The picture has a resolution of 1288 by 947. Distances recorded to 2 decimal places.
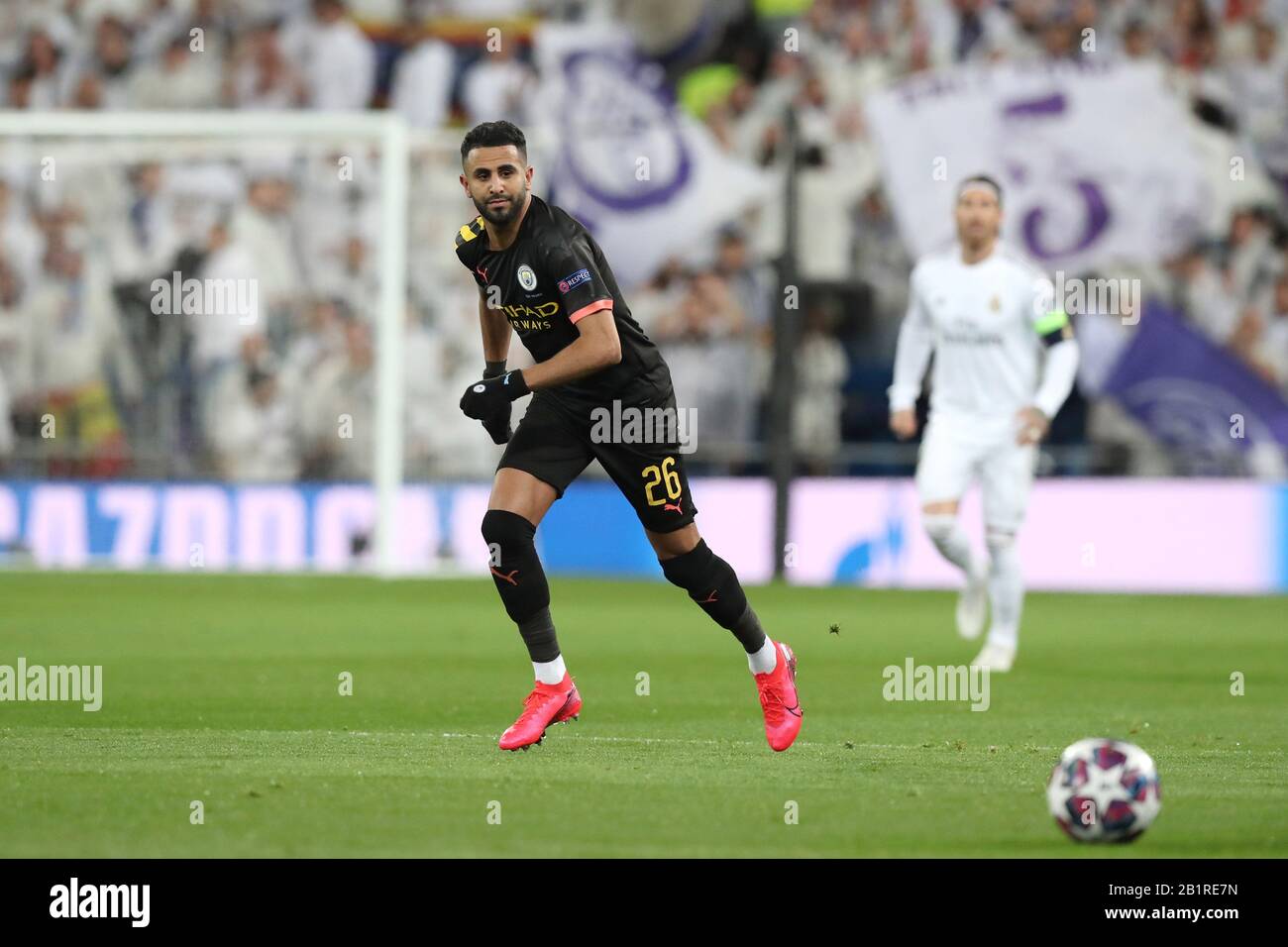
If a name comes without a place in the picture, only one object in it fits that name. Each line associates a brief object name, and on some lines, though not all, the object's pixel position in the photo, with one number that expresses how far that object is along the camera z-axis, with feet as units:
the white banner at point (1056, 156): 62.39
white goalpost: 63.52
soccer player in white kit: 39.81
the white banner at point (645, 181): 64.95
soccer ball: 20.45
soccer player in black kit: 26.50
